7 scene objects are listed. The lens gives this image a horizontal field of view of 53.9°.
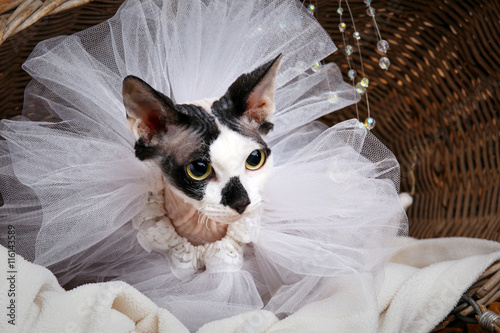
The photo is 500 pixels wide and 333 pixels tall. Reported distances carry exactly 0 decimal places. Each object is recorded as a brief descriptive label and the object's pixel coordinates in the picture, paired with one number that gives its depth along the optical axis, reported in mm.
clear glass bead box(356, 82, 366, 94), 1028
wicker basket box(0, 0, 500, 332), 1125
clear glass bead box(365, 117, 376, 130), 1027
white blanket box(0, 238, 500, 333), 721
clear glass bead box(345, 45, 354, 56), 1081
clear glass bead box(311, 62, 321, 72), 1007
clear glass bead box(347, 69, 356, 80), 1094
